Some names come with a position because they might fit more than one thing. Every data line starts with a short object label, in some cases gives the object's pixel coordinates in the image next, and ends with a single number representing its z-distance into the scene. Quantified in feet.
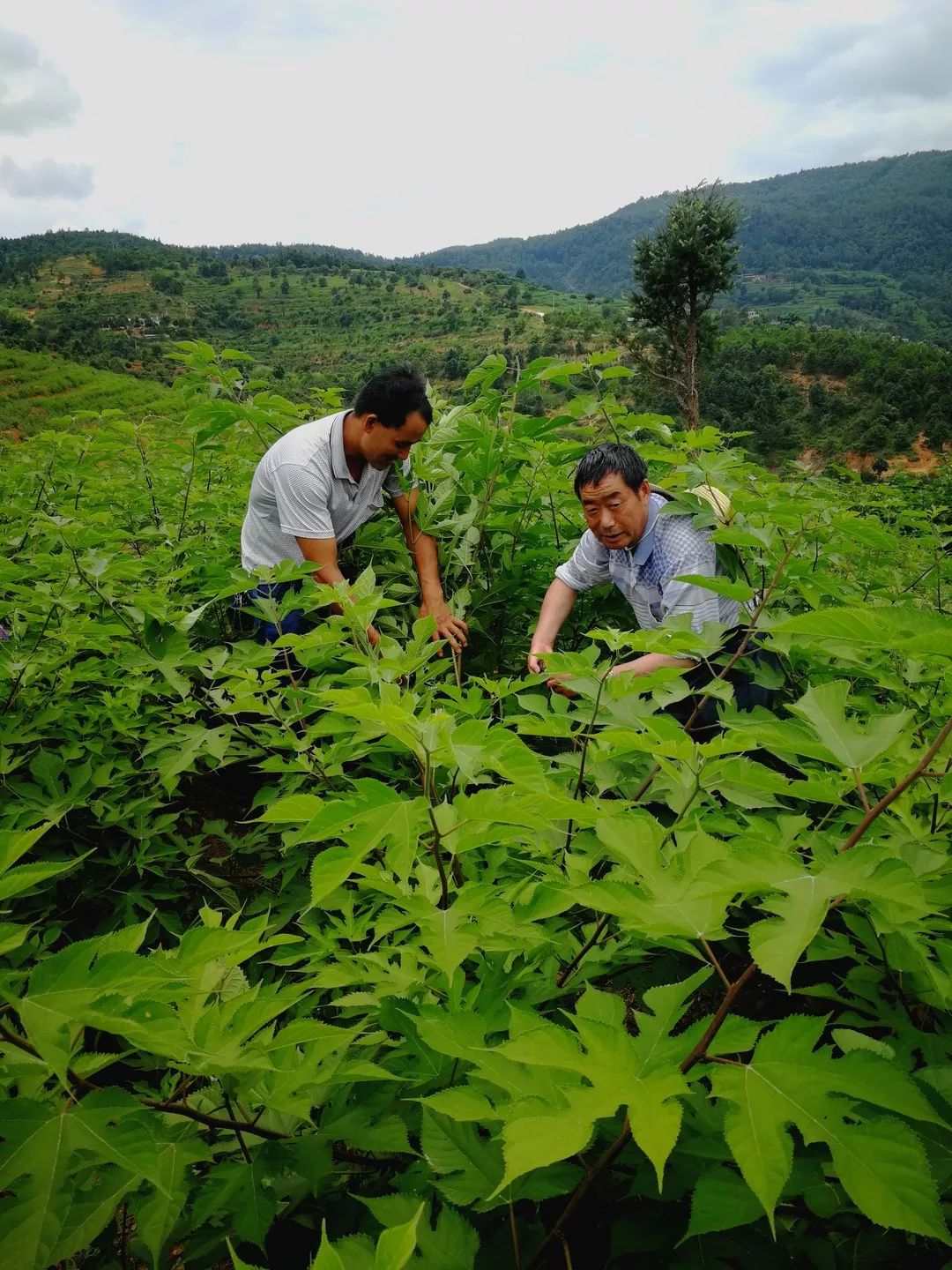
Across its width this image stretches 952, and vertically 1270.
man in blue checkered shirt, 8.93
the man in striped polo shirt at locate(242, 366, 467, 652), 9.55
